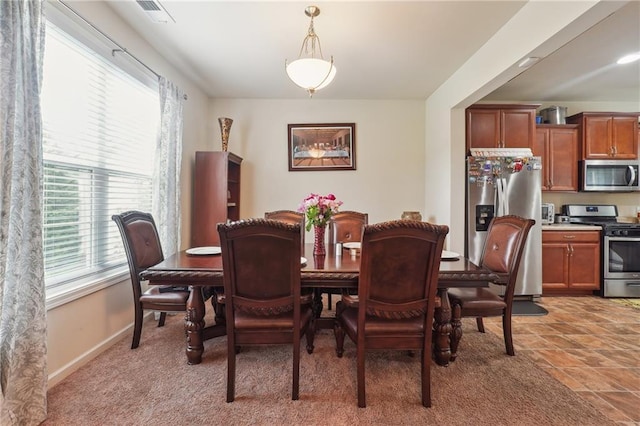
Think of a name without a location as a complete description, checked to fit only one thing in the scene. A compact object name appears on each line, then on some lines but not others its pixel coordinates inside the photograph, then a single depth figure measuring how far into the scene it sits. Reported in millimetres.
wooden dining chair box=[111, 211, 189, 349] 2139
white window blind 1914
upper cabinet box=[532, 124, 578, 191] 3877
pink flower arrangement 2152
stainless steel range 3562
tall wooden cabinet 3588
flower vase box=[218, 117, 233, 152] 3854
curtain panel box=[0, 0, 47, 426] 1364
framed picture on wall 4254
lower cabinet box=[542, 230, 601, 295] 3619
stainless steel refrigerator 3408
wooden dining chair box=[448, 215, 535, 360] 2053
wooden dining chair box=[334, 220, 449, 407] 1489
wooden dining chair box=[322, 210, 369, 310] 3115
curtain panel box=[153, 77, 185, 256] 2895
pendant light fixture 2109
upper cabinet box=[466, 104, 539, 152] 3648
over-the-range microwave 3855
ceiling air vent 2197
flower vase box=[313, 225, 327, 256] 2271
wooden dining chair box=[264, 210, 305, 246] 3096
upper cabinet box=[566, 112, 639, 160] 3861
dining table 1784
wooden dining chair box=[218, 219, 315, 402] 1518
